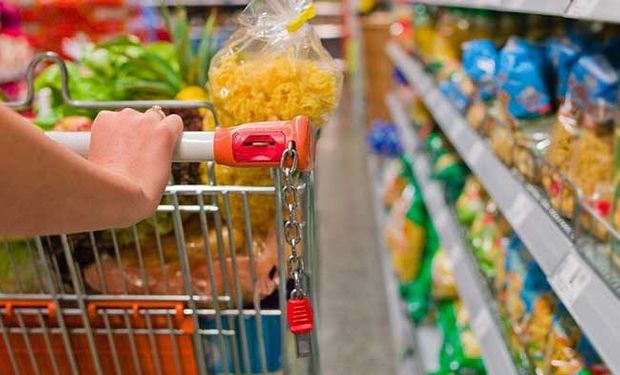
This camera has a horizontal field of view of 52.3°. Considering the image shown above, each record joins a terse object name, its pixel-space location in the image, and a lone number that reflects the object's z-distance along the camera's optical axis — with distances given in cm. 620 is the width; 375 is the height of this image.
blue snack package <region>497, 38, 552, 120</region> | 127
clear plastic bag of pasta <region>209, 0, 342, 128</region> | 80
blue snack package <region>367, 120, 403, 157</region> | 324
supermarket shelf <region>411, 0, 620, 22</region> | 74
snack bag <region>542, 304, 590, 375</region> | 95
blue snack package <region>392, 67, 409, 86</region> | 315
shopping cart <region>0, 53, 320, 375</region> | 85
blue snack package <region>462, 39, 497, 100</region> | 148
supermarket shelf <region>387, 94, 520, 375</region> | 117
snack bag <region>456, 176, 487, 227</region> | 169
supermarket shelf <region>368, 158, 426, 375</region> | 192
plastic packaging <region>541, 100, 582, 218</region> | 97
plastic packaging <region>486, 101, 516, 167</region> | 123
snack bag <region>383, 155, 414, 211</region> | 256
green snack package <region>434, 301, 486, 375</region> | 151
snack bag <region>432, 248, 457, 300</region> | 187
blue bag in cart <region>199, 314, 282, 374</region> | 91
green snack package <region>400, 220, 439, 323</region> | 204
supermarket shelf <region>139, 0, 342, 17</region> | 692
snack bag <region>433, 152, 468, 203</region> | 189
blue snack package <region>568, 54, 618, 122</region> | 102
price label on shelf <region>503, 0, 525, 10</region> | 105
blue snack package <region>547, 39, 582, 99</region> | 118
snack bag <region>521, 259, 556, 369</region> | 107
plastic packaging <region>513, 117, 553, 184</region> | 112
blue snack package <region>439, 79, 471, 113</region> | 166
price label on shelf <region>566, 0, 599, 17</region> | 79
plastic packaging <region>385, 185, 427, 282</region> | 222
